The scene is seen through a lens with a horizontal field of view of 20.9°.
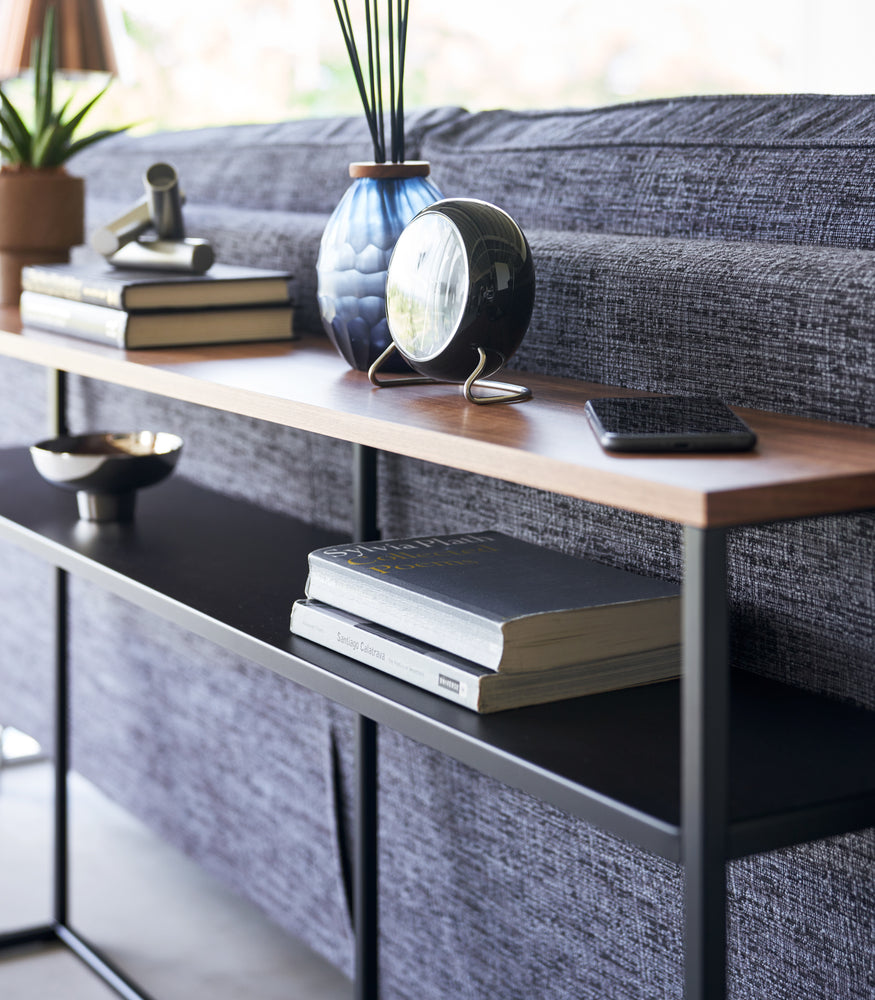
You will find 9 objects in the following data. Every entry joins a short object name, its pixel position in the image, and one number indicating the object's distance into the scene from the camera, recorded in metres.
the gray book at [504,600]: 1.33
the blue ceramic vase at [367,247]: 1.51
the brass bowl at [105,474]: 1.80
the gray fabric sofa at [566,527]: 1.36
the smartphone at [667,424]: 1.21
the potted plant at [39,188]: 1.98
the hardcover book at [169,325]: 1.65
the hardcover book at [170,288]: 1.65
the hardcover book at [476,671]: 1.32
